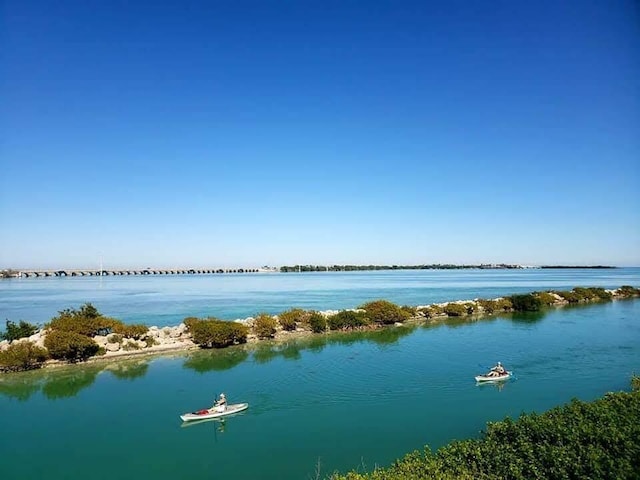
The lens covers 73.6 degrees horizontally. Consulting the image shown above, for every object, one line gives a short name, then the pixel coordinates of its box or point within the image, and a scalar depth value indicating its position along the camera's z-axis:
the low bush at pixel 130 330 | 33.47
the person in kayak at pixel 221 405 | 19.27
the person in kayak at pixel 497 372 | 24.01
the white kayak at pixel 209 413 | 18.68
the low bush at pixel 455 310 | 49.81
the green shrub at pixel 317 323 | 39.53
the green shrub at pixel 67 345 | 28.20
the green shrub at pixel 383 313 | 43.44
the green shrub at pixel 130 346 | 31.55
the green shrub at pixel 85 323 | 31.02
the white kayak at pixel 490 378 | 23.67
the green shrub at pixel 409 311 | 46.67
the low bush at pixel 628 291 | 71.32
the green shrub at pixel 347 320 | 40.59
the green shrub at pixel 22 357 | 26.44
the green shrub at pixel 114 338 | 32.41
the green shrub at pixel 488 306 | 53.06
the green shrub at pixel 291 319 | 39.75
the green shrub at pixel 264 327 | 36.94
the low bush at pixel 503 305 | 54.75
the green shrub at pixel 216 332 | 33.41
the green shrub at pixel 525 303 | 54.69
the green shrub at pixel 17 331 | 32.69
